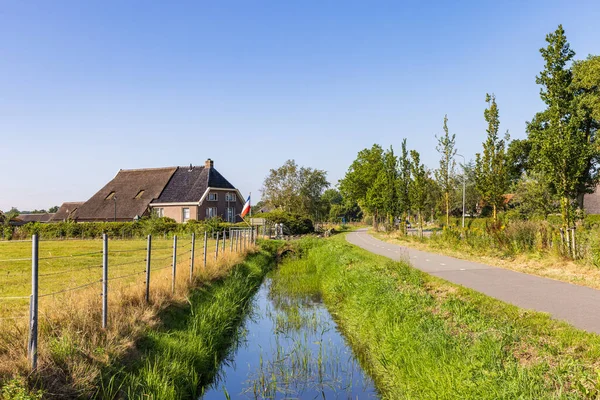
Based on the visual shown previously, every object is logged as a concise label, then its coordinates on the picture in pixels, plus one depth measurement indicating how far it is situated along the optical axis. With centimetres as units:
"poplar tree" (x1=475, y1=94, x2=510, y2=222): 2634
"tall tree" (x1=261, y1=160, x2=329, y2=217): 7144
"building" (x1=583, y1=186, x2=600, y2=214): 5066
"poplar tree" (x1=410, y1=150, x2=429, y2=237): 3322
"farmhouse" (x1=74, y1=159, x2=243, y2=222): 4850
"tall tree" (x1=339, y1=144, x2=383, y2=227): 5467
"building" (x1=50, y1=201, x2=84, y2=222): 6191
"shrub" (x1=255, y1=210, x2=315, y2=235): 4419
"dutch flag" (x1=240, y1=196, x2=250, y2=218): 3106
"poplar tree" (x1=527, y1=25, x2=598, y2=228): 1531
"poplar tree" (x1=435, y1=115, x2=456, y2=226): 3225
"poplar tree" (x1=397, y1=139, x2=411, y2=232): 3572
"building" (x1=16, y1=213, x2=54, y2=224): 9062
